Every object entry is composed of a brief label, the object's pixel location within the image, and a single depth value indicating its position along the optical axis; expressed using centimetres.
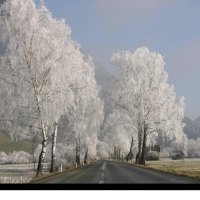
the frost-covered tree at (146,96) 6288
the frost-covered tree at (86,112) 6390
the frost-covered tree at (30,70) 3822
